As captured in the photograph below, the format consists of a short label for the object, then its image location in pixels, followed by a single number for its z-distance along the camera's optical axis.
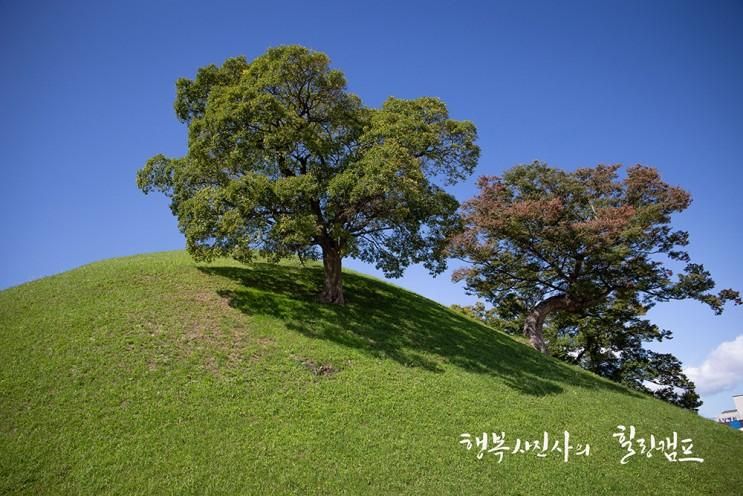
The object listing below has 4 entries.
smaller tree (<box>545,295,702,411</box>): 32.81
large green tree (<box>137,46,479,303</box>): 19.03
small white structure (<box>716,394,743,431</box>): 55.59
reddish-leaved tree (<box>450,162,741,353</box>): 25.70
